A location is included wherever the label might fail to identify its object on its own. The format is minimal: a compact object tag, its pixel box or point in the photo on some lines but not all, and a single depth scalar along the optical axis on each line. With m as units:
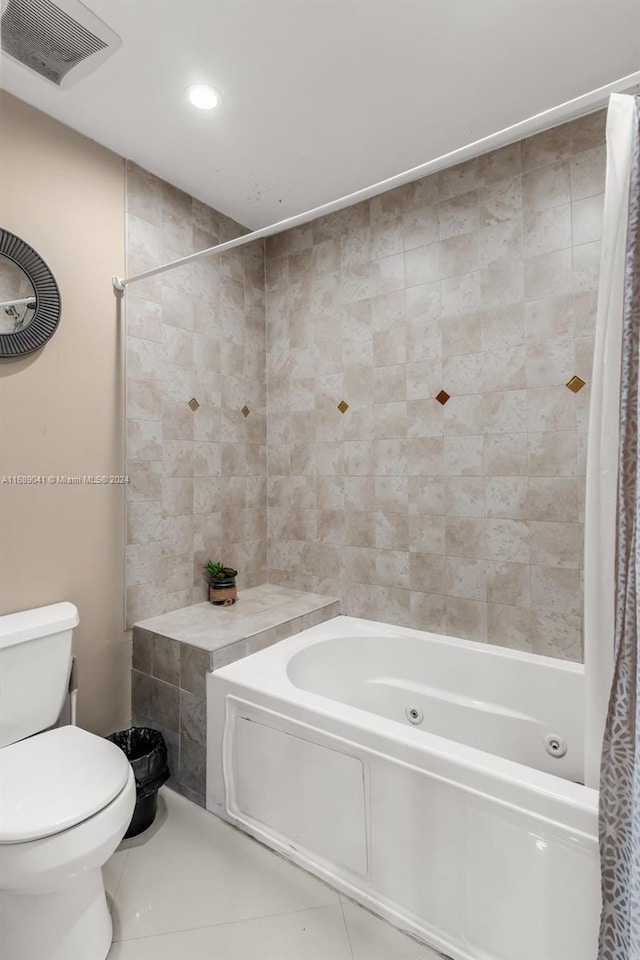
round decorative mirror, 1.74
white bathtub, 1.17
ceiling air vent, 1.43
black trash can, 1.76
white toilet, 1.18
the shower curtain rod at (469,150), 1.03
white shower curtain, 1.04
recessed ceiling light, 1.75
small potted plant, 2.41
